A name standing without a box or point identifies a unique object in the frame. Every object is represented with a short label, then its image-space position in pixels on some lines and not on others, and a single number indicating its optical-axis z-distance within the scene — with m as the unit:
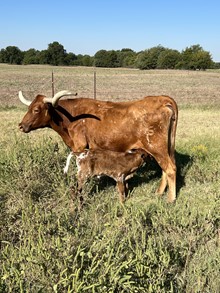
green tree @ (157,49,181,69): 84.94
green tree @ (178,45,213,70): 85.94
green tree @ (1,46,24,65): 101.29
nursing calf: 5.75
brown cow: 5.91
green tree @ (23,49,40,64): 97.25
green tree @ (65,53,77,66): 99.90
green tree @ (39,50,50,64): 96.88
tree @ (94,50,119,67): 95.19
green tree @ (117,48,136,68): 96.50
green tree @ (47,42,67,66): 98.00
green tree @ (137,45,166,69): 83.06
